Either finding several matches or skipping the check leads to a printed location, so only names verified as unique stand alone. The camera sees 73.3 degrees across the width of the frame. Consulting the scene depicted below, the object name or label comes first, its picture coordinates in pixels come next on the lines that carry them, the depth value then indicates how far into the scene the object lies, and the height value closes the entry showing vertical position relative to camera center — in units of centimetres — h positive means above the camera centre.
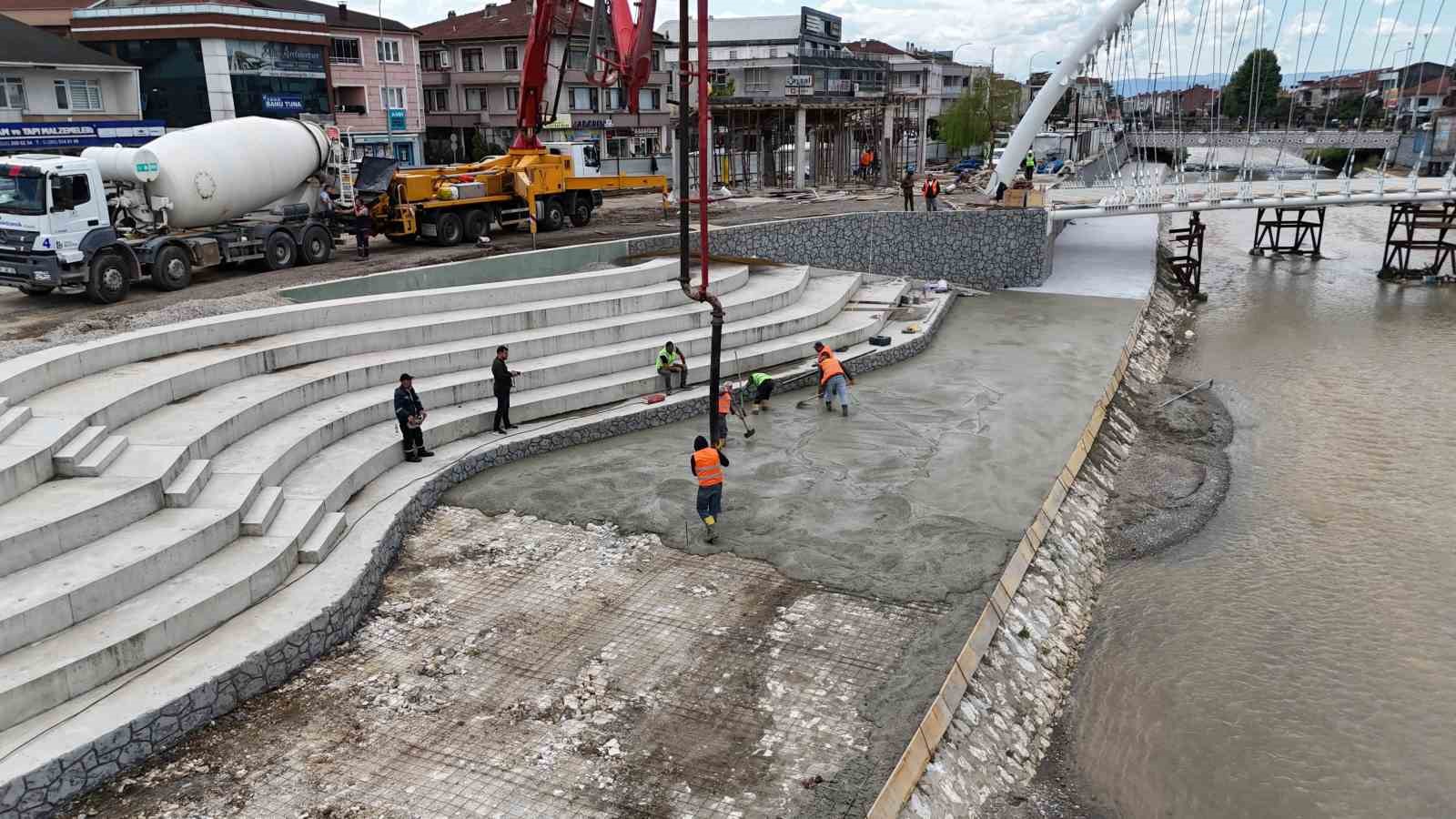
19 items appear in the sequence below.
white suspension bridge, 2825 -142
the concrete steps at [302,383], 1019 -314
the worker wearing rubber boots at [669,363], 1577 -347
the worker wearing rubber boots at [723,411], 1355 -372
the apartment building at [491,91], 4859 +245
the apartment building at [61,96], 2970 +145
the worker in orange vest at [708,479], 1066 -356
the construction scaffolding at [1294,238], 3688 -367
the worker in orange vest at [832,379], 1553 -367
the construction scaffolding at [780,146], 4347 -15
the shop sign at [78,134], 2886 +17
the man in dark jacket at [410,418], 1216 -338
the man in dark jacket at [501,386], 1348 -328
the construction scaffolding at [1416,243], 3156 -314
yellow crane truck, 2300 -131
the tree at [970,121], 6400 +137
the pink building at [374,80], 4350 +268
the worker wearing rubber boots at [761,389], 1555 -385
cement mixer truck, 1616 -124
